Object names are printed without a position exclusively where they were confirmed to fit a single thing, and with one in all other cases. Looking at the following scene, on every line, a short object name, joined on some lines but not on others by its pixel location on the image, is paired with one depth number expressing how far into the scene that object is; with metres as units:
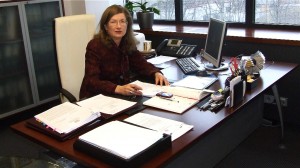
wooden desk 1.41
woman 2.23
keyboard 2.48
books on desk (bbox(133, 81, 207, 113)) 1.85
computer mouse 2.39
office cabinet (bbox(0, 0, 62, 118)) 3.43
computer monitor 2.40
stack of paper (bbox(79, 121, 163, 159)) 1.31
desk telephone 2.97
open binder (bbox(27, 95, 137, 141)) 1.56
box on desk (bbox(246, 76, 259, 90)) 2.08
